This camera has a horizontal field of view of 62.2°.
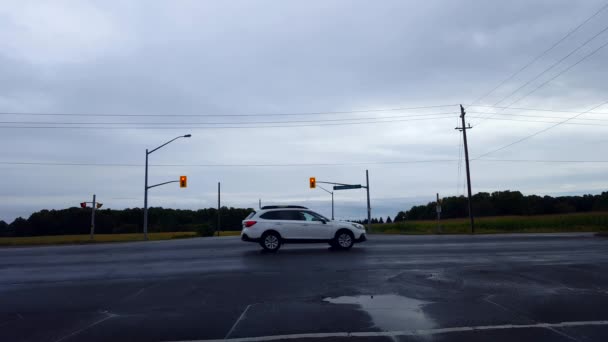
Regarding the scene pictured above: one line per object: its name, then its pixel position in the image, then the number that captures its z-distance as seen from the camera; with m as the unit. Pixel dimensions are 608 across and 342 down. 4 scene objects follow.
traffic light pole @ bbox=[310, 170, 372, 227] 52.25
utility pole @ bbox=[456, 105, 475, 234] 43.12
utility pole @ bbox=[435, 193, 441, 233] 42.67
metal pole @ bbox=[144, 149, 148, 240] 44.24
